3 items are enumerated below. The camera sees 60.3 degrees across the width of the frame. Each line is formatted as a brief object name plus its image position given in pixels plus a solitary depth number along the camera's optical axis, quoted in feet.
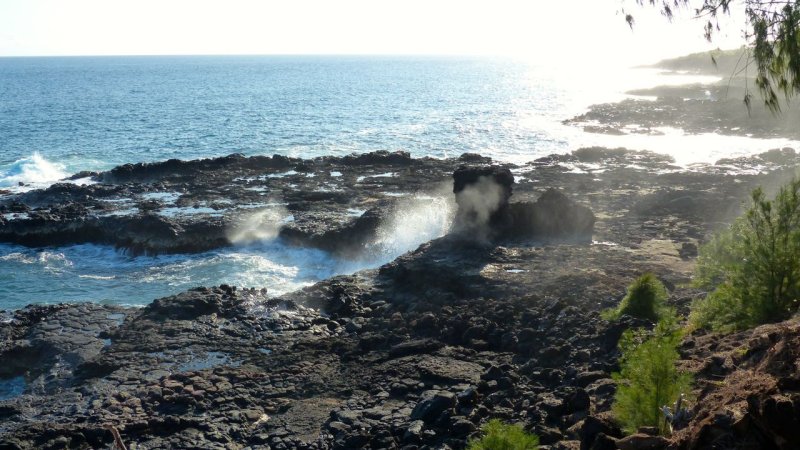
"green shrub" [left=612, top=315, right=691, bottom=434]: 34.32
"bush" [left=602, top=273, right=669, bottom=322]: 59.36
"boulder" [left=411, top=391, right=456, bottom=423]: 51.42
